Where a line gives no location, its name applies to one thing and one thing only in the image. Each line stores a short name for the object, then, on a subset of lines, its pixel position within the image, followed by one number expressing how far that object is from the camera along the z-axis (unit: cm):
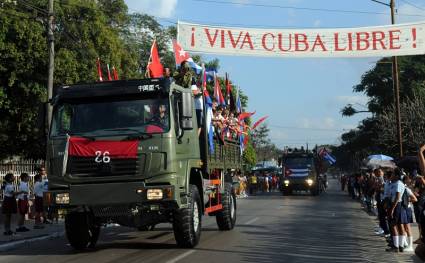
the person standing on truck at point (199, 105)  1290
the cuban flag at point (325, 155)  5325
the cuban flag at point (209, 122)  1327
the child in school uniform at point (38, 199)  1761
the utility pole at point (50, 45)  2122
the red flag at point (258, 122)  2064
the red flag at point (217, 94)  1828
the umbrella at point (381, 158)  2901
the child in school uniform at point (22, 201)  1611
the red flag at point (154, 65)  1531
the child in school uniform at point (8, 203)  1542
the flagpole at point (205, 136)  1291
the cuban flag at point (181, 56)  1661
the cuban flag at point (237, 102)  2243
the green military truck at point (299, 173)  4175
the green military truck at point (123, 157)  1088
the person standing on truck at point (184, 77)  1267
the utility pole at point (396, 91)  3036
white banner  1812
